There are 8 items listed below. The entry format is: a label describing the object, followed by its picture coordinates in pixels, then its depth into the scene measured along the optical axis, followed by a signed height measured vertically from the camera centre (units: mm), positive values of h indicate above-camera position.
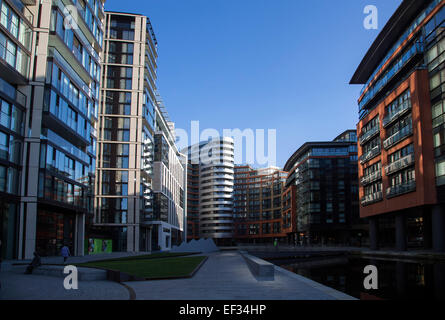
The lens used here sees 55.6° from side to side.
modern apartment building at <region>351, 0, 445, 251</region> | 40594 +10977
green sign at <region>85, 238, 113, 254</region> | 51938 -3576
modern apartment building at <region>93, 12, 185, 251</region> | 69250 +13009
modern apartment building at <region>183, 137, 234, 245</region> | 174875 +11884
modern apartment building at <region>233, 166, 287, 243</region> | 166625 +6401
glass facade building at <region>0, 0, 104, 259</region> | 32906 +8434
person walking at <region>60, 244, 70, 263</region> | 29422 -2288
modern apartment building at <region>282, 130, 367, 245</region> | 104938 +6567
